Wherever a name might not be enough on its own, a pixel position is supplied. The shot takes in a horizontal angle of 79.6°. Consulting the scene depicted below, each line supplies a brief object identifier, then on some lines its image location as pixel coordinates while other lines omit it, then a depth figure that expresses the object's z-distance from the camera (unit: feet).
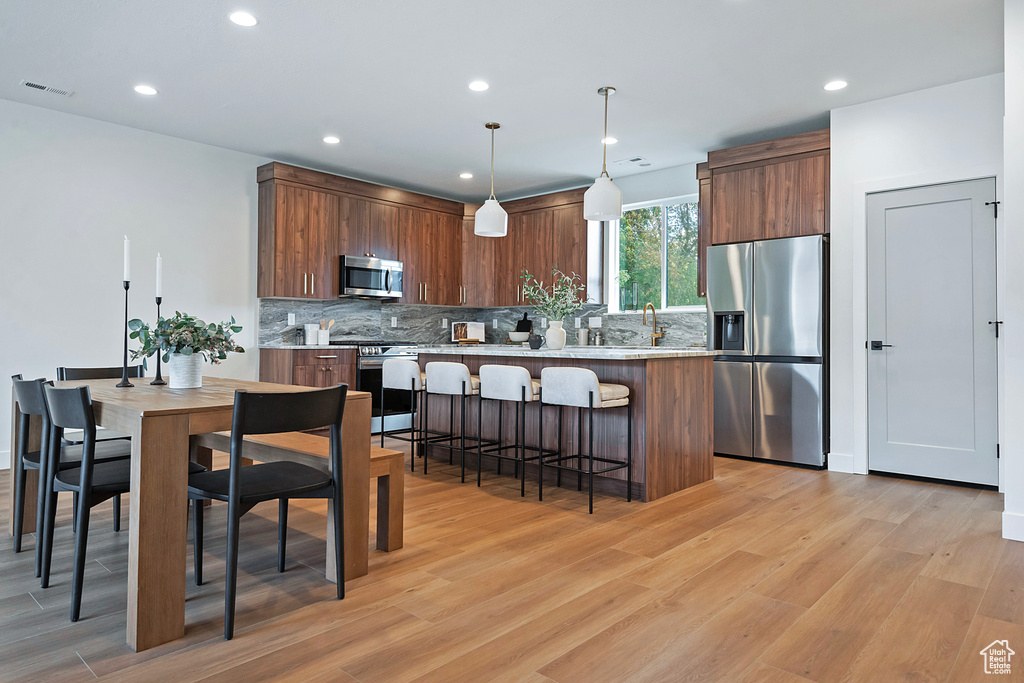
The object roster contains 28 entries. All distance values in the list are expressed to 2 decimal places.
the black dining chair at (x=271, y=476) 6.10
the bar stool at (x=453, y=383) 12.97
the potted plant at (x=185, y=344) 7.86
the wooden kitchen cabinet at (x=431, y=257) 21.36
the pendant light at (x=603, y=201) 12.81
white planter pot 8.19
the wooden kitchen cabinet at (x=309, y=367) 17.51
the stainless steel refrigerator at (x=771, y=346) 14.60
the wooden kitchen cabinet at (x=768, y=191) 14.83
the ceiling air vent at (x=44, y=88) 13.08
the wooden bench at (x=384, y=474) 8.52
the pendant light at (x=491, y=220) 14.51
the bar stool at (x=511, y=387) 11.84
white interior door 12.57
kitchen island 11.62
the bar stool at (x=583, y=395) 10.80
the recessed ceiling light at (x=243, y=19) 10.22
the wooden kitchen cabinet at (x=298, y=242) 17.85
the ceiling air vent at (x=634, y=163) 18.76
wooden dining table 5.89
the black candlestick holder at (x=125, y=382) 8.69
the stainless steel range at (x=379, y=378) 19.03
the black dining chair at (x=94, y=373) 10.44
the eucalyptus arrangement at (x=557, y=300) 14.32
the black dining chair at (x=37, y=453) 7.33
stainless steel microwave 19.25
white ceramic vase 14.29
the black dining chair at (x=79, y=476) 6.30
